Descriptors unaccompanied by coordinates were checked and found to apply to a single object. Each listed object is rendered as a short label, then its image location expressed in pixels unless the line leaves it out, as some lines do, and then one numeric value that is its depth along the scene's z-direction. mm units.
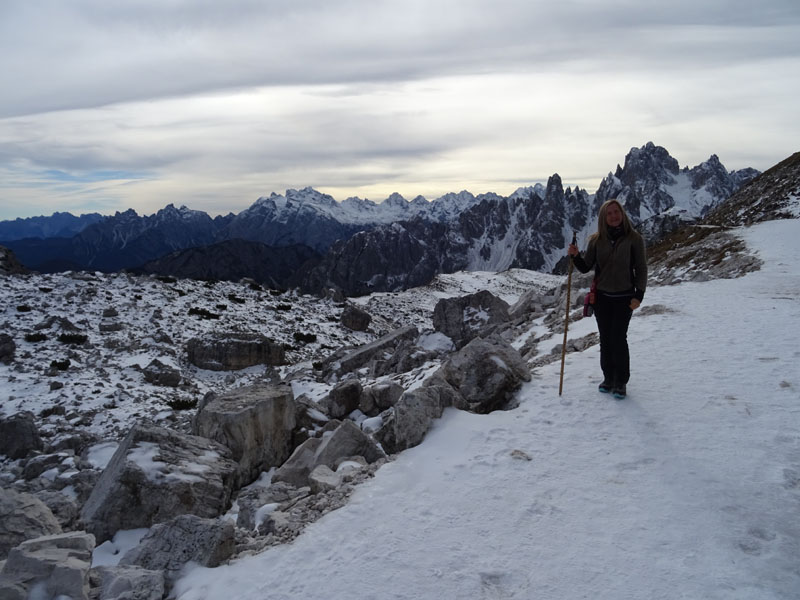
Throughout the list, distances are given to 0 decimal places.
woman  7953
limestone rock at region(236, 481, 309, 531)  6646
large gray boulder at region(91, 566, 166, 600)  4840
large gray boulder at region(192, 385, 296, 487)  11211
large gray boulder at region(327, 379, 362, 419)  13781
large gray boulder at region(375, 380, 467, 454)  7973
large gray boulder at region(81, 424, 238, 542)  8016
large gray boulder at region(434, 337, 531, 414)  9297
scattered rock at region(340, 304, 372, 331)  38750
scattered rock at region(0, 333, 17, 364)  22125
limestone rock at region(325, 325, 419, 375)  23938
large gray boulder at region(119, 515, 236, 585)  5387
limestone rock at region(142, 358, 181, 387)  22691
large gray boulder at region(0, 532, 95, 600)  4801
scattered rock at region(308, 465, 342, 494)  6887
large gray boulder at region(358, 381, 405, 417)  13422
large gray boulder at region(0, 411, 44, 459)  14391
